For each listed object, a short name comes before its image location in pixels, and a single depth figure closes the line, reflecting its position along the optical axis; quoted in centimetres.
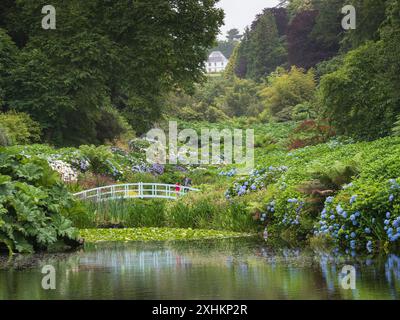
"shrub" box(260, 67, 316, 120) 5034
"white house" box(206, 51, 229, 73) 13662
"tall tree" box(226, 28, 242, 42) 15838
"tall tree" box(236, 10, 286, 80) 6762
